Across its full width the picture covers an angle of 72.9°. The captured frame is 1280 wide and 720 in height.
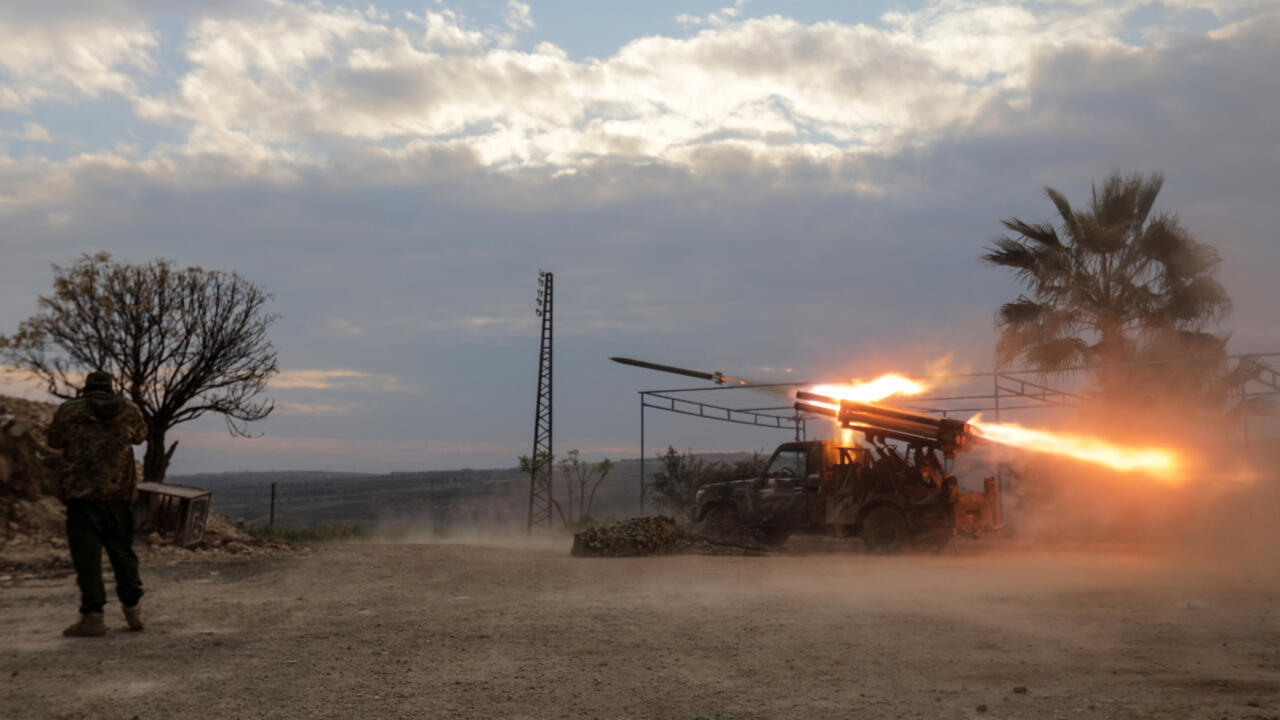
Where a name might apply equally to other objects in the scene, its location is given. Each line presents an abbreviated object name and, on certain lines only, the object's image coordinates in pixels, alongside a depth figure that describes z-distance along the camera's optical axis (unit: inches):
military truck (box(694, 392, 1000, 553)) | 582.6
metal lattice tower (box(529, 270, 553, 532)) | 967.6
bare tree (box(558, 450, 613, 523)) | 1085.1
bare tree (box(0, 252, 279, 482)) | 713.0
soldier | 269.0
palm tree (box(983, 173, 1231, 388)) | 762.8
